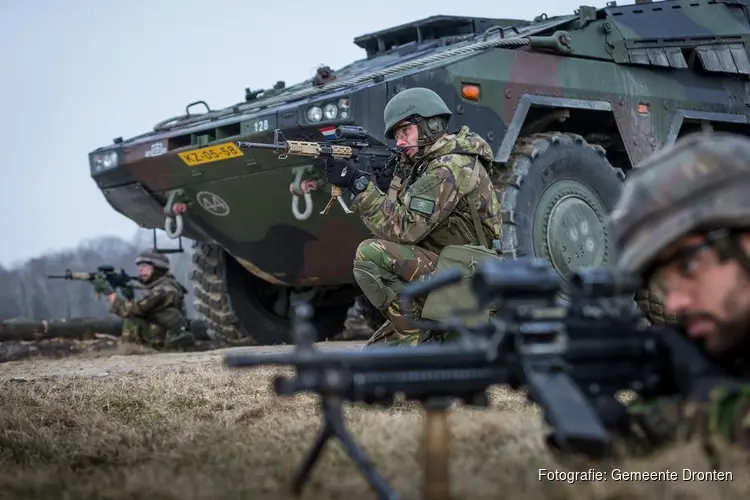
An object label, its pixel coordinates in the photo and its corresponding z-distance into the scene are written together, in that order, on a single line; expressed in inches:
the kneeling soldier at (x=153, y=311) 378.6
